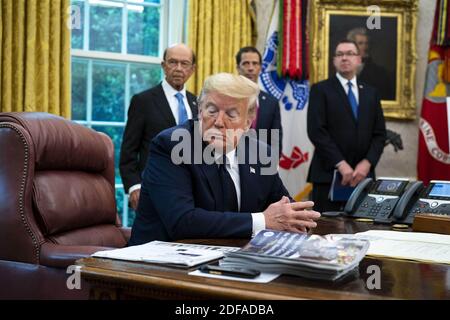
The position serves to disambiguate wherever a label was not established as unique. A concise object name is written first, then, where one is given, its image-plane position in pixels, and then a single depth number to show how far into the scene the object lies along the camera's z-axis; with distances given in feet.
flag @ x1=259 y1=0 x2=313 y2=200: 17.24
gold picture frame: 17.07
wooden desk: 3.61
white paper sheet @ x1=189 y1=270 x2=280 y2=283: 3.88
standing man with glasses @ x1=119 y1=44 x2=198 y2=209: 12.35
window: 15.70
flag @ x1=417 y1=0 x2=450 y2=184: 16.80
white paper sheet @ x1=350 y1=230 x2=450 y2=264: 5.10
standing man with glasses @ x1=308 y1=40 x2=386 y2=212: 13.33
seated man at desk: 6.02
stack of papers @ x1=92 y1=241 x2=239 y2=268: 4.27
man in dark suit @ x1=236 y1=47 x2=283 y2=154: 13.16
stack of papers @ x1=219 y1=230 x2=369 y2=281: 3.93
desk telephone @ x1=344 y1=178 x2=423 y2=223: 8.11
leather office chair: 7.19
